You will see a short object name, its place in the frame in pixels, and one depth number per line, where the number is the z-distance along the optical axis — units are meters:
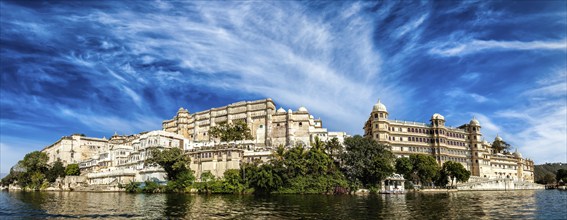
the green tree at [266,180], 73.44
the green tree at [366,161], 76.94
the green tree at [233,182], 75.31
